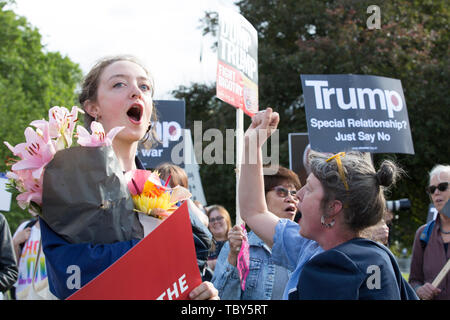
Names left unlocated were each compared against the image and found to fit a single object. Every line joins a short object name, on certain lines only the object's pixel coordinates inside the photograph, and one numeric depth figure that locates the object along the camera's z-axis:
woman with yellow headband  1.95
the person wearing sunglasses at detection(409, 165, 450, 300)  4.43
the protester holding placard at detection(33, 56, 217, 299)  2.25
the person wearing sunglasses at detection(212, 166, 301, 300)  3.54
